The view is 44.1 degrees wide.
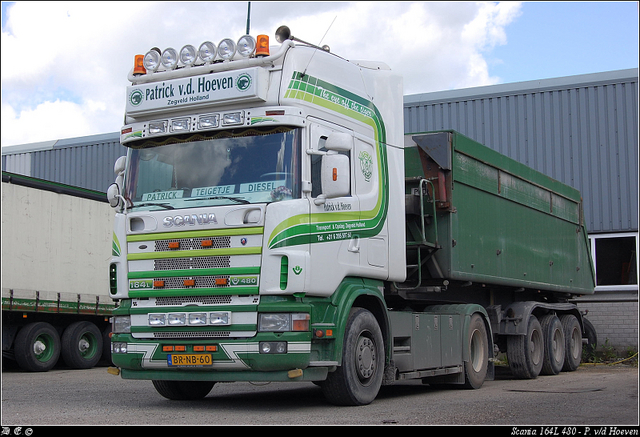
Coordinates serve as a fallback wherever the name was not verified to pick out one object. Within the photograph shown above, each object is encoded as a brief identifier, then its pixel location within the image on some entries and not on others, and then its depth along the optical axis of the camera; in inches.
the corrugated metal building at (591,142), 818.2
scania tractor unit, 325.1
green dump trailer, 441.7
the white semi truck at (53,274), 625.6
